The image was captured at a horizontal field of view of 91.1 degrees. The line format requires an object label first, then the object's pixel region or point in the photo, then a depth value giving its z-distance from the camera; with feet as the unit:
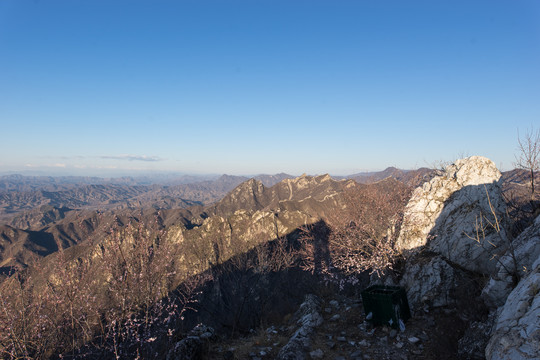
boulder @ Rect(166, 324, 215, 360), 34.04
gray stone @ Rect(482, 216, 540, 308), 29.60
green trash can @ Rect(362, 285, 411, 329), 37.60
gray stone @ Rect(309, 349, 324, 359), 34.61
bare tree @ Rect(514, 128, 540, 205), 42.27
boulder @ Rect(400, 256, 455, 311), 40.29
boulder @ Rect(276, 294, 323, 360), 34.84
